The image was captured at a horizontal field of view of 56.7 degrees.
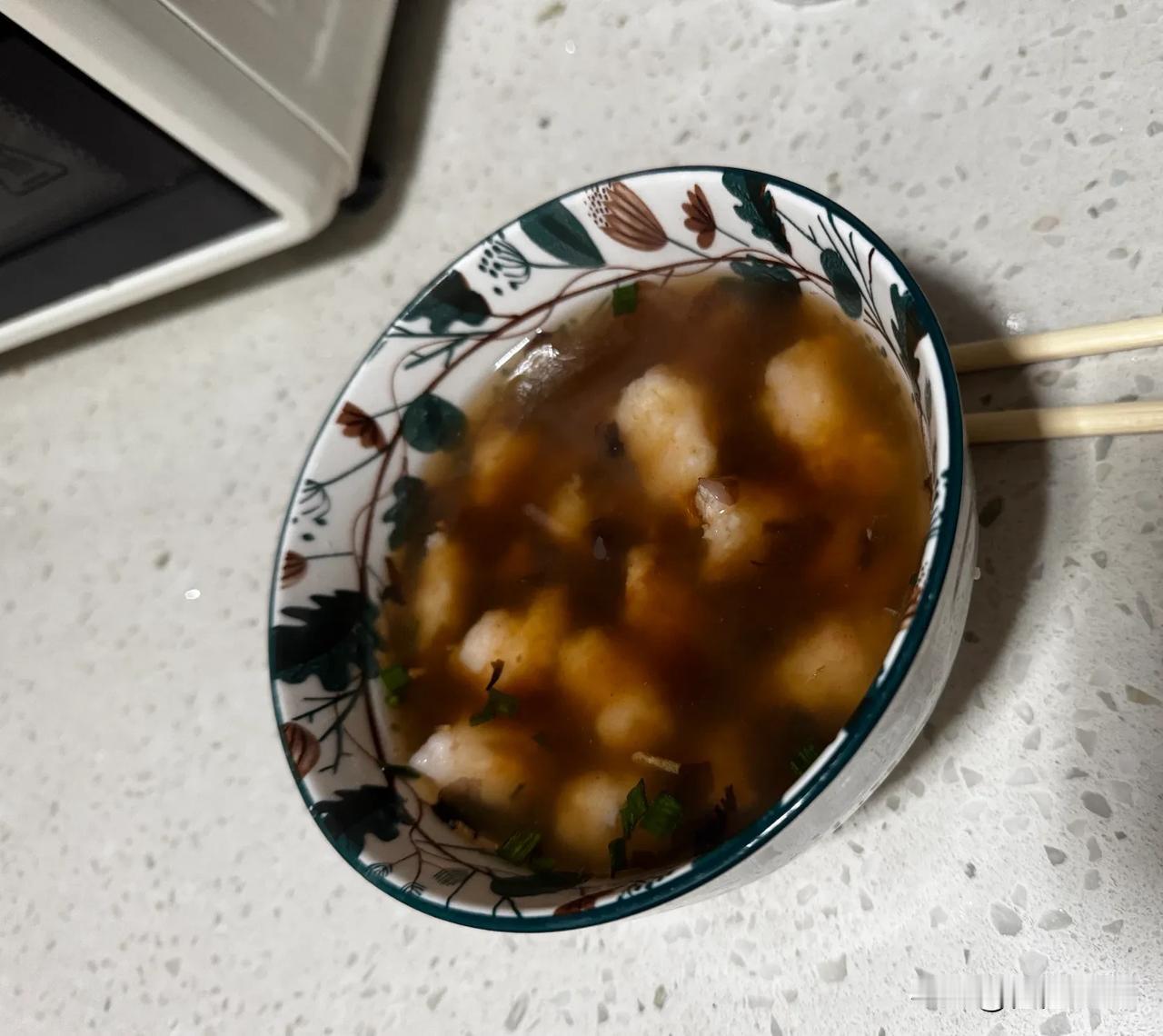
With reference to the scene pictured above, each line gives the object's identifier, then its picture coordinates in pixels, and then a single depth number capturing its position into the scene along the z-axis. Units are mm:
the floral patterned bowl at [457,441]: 172
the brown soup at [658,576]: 209
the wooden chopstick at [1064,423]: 213
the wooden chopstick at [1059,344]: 218
